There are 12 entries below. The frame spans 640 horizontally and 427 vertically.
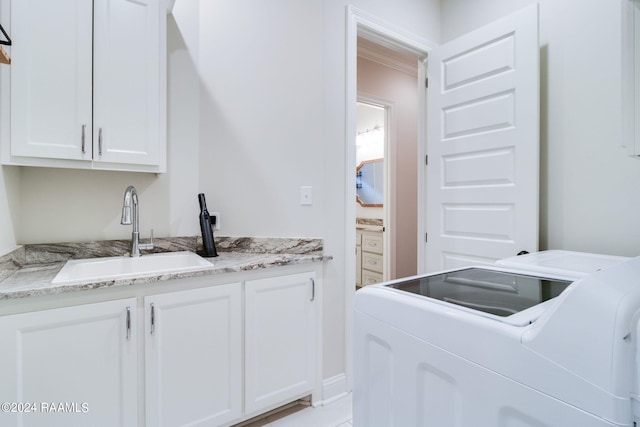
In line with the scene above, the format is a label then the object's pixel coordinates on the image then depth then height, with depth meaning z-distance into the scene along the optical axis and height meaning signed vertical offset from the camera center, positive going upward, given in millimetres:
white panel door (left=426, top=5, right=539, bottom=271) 1739 +445
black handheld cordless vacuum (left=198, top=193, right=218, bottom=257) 1727 -107
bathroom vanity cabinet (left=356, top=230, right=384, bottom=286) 3795 -545
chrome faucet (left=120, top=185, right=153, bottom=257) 1539 -18
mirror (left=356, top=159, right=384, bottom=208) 4217 +453
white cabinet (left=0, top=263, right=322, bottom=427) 1098 -581
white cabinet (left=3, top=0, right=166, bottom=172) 1314 +594
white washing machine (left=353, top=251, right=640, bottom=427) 494 -270
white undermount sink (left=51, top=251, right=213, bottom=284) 1371 -254
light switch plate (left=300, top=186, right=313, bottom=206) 1876 +111
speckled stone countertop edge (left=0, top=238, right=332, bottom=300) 1096 -253
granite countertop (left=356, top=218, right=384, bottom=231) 3926 -131
